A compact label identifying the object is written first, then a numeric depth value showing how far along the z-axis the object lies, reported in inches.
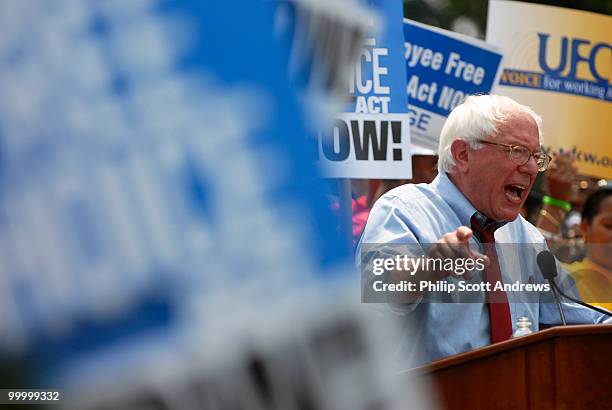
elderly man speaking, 241.0
